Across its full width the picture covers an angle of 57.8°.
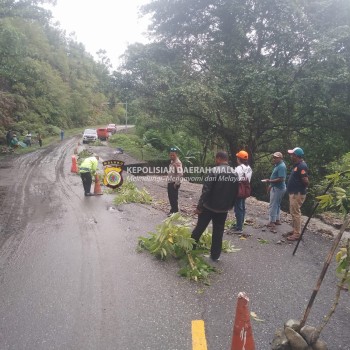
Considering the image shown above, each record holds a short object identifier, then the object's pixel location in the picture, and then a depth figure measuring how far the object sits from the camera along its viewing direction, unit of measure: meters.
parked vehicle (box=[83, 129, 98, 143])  34.25
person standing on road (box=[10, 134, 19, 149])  26.36
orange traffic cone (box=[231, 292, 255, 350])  3.02
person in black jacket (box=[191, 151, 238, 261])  5.25
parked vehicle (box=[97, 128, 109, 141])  37.75
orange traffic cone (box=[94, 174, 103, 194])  11.17
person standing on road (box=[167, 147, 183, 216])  7.94
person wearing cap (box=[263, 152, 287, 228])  7.45
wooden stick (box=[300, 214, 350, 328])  2.86
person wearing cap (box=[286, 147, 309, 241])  6.64
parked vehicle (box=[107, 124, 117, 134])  45.28
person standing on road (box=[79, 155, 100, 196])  10.48
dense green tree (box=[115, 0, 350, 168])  14.28
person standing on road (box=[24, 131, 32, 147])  28.45
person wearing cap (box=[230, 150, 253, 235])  7.04
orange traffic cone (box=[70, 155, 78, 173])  16.34
